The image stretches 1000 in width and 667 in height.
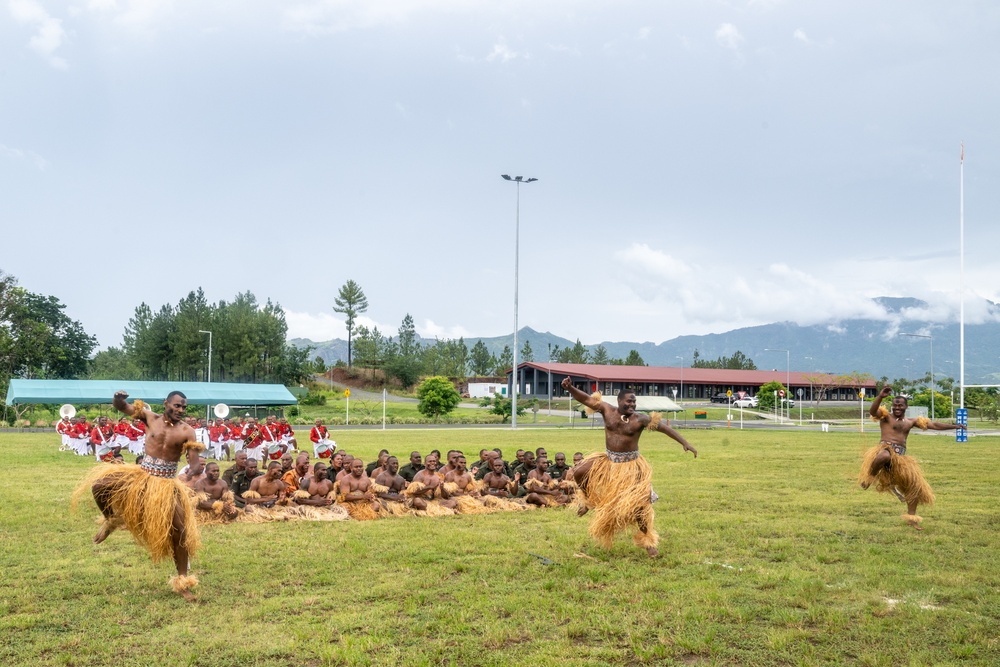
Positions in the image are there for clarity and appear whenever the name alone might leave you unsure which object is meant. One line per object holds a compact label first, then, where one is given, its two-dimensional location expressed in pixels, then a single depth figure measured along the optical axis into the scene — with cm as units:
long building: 8262
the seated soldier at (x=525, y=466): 1465
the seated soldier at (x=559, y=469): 1493
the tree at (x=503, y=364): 12538
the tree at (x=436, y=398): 5841
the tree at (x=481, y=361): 14338
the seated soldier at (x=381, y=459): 1348
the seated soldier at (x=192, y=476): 1190
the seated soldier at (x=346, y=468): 1283
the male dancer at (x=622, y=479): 898
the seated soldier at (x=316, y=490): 1242
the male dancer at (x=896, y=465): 1158
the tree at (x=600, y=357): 13762
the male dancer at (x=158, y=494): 745
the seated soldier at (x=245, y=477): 1305
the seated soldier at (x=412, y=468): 1395
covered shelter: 4647
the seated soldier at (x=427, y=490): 1282
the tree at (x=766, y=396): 7788
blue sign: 3449
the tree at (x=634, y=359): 12575
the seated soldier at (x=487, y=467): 1452
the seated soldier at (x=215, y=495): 1141
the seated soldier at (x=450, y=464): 1398
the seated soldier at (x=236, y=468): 1309
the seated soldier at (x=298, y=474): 1320
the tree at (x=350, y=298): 12450
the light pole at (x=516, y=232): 4756
